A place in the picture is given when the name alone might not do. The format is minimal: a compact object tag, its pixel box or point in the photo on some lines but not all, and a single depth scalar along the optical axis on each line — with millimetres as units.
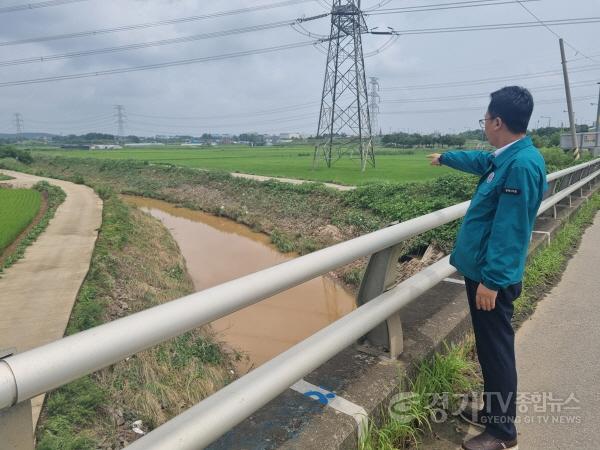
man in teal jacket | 2156
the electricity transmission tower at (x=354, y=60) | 35094
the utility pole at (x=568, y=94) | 28016
